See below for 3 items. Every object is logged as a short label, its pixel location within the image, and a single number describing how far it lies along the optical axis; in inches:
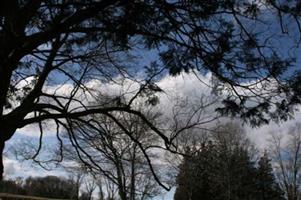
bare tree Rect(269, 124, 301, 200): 1440.7
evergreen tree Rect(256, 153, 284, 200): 1526.8
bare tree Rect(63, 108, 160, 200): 283.4
